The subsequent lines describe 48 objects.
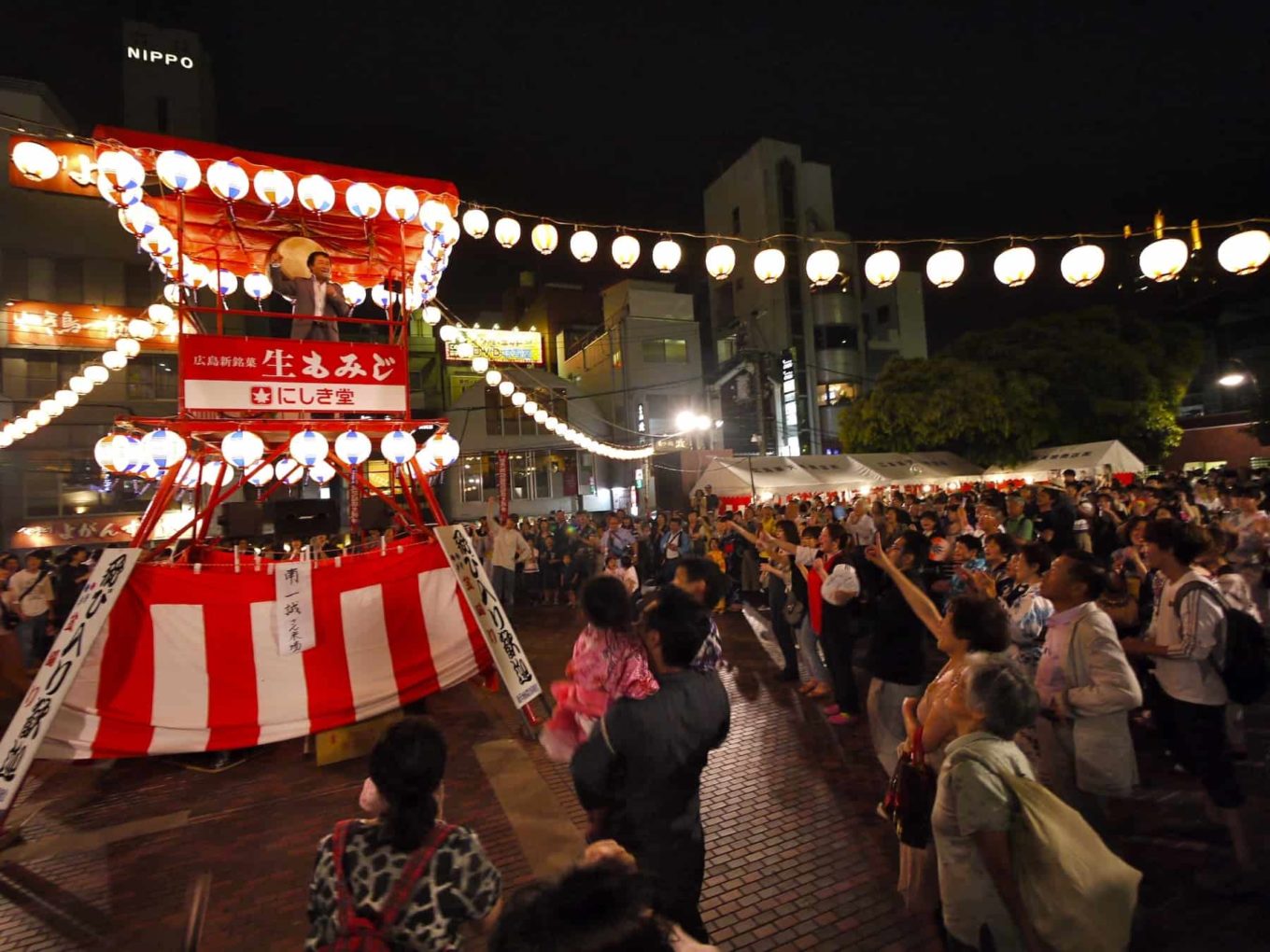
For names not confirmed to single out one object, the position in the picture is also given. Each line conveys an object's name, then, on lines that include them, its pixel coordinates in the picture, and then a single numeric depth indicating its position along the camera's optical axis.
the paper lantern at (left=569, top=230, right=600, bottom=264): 9.01
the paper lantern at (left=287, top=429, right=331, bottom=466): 6.23
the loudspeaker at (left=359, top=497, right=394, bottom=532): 8.88
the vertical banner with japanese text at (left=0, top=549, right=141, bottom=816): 4.62
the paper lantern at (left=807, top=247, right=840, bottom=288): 9.16
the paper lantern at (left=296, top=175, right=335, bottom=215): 5.98
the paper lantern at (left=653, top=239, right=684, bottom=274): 9.30
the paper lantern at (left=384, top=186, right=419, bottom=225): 6.25
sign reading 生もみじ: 5.70
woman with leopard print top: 1.79
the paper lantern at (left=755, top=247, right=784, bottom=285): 9.03
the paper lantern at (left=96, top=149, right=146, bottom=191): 5.29
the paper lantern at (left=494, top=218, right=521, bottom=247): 9.05
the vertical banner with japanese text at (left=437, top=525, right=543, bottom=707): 5.79
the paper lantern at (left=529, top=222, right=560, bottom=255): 9.04
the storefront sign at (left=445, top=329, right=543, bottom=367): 33.34
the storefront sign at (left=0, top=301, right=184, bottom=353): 19.80
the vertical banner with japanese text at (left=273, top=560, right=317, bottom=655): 5.78
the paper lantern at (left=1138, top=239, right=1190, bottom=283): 7.21
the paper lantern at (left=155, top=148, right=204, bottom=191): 5.36
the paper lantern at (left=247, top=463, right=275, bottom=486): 9.34
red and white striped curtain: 5.31
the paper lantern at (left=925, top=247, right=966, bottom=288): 8.41
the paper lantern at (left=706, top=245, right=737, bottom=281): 9.06
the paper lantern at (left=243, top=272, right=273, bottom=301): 7.99
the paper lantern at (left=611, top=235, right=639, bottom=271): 9.04
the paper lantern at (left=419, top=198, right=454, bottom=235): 6.42
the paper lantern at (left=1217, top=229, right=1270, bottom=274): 6.66
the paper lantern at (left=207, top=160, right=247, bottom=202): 5.58
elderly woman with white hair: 2.15
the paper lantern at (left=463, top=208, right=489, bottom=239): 8.59
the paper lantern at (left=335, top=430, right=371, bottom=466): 6.48
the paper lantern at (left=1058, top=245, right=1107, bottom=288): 7.87
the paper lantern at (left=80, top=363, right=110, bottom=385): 8.44
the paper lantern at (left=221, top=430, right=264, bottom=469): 6.18
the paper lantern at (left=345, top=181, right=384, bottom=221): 6.07
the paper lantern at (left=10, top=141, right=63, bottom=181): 5.62
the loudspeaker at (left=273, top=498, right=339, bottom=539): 9.12
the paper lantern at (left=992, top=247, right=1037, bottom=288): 8.36
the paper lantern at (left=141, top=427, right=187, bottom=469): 6.25
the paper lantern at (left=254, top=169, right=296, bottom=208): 5.80
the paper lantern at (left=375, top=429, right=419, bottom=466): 6.48
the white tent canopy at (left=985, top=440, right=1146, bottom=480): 22.25
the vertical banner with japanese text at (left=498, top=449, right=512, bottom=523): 18.74
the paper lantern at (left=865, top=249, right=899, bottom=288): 9.01
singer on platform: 6.55
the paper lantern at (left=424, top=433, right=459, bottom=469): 7.61
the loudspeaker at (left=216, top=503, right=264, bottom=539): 9.16
